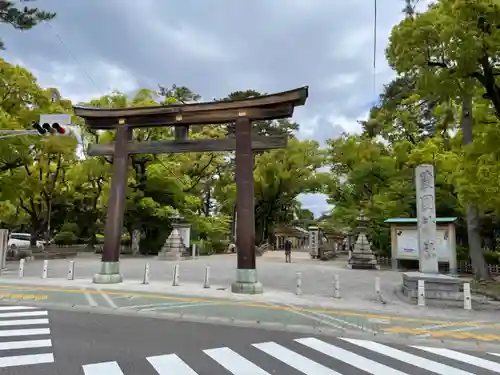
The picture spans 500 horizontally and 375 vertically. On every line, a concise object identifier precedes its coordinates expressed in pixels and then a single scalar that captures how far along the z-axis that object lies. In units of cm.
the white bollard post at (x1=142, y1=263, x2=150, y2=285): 1357
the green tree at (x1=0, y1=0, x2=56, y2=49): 1293
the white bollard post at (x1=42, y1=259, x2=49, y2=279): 1428
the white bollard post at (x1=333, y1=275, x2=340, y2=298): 1191
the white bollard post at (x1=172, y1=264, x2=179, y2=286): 1343
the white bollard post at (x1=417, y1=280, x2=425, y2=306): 1084
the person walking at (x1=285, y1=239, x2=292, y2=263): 2866
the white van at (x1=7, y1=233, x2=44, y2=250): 3491
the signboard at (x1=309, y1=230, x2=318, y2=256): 3334
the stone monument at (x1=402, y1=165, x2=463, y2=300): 1109
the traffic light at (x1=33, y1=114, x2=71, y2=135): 1174
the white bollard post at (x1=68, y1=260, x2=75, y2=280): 1427
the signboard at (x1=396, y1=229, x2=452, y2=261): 2042
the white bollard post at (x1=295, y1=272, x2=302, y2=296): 1210
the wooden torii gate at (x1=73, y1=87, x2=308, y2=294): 1215
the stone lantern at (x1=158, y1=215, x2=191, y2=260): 2658
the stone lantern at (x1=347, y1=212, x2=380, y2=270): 2408
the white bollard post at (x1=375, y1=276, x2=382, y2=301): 1166
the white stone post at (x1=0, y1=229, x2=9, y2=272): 1590
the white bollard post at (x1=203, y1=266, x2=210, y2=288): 1318
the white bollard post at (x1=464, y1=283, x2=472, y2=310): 1036
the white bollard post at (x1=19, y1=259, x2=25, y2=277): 1397
